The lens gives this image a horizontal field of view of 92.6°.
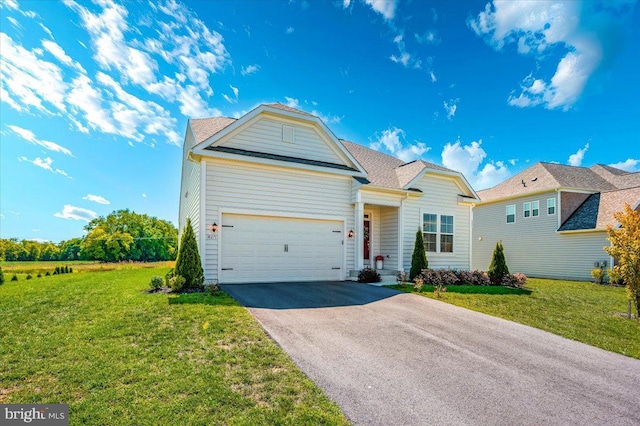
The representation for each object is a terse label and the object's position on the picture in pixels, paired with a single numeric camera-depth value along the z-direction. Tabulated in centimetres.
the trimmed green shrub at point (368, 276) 1165
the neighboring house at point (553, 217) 1731
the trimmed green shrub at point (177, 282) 830
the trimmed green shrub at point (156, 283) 893
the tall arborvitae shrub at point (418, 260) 1244
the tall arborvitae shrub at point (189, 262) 871
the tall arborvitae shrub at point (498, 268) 1306
